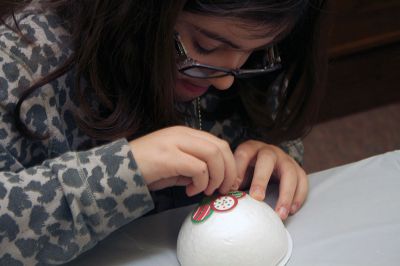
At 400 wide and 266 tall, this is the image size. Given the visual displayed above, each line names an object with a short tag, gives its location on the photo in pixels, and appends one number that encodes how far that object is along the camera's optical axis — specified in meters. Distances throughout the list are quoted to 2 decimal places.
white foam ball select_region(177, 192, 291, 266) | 0.77
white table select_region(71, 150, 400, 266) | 0.79
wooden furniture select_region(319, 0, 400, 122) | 1.84
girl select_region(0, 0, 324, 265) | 0.75
